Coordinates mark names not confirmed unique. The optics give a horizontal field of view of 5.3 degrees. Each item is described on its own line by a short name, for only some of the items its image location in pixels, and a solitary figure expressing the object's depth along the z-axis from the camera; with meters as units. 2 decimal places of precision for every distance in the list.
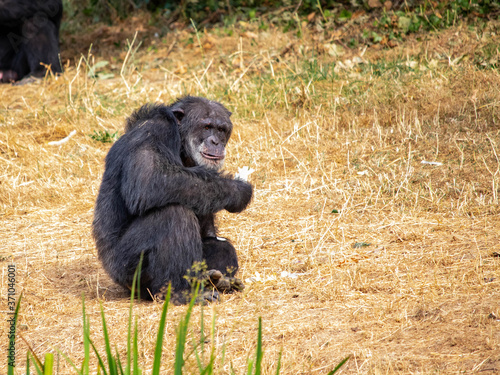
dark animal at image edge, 23.31
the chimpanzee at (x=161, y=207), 15.65
